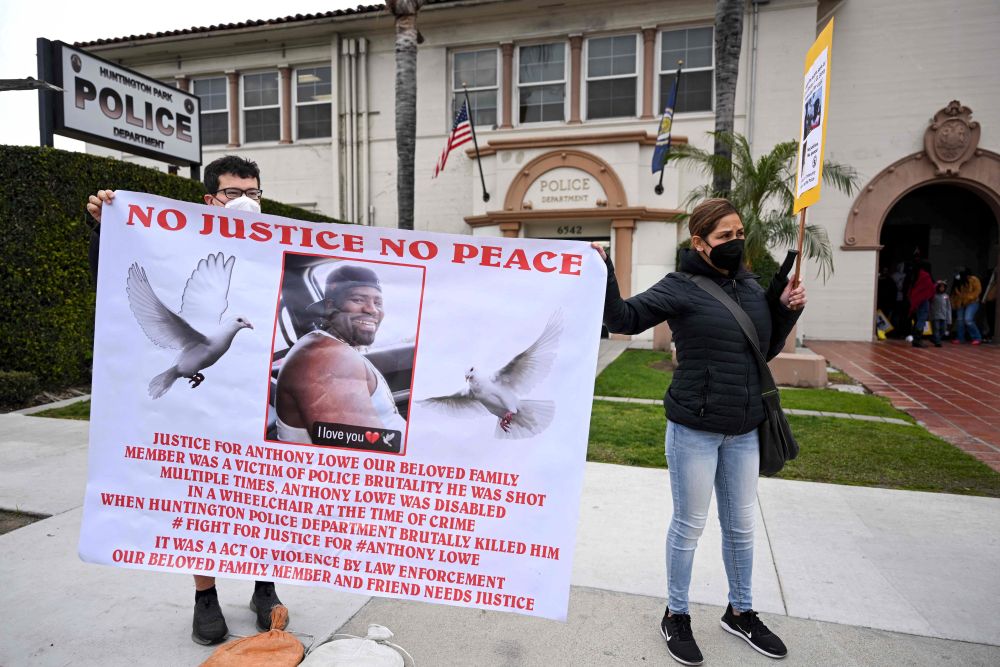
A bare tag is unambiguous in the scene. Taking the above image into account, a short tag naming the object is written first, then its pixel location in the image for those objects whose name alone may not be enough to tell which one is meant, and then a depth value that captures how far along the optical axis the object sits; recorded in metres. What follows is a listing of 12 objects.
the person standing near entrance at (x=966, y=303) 14.83
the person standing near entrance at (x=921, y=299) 14.33
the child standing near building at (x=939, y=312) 14.23
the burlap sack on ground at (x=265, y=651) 2.54
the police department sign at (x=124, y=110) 8.51
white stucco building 14.27
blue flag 12.46
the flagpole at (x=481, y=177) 14.39
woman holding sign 2.70
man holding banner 2.76
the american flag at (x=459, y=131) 13.45
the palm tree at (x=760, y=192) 9.51
